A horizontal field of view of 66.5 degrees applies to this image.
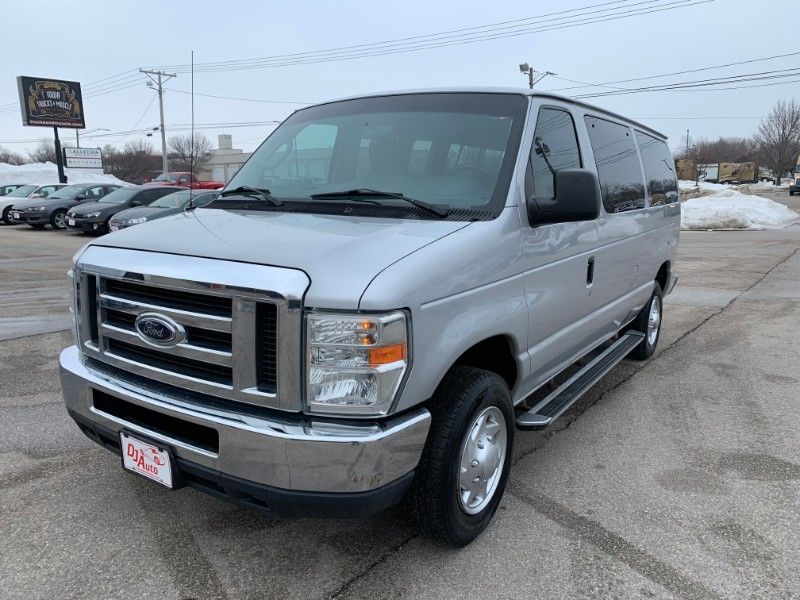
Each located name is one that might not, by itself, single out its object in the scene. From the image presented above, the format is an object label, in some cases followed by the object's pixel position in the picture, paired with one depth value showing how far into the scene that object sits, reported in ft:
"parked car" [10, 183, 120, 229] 63.87
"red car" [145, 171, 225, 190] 55.14
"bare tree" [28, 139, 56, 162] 263.70
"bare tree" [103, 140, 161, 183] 211.61
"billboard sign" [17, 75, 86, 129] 118.42
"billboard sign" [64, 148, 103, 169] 130.93
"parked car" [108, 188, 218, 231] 45.80
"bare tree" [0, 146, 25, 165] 270.18
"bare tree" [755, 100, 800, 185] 226.17
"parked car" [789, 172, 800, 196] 169.43
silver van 7.07
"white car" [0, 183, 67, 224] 74.63
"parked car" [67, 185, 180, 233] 54.34
